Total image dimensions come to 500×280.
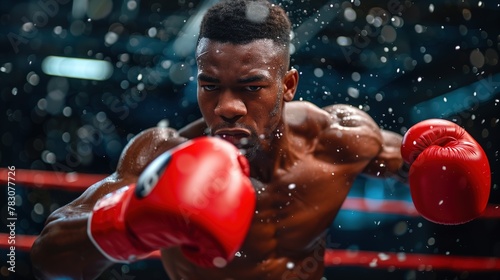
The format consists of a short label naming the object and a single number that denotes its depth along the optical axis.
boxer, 0.94
